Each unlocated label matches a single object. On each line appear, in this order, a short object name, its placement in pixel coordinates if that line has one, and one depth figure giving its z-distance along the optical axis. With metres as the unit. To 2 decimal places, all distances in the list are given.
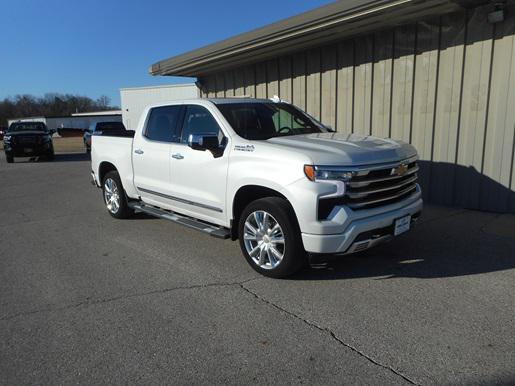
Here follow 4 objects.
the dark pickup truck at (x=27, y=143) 20.23
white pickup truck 4.14
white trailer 27.39
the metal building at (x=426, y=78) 6.86
